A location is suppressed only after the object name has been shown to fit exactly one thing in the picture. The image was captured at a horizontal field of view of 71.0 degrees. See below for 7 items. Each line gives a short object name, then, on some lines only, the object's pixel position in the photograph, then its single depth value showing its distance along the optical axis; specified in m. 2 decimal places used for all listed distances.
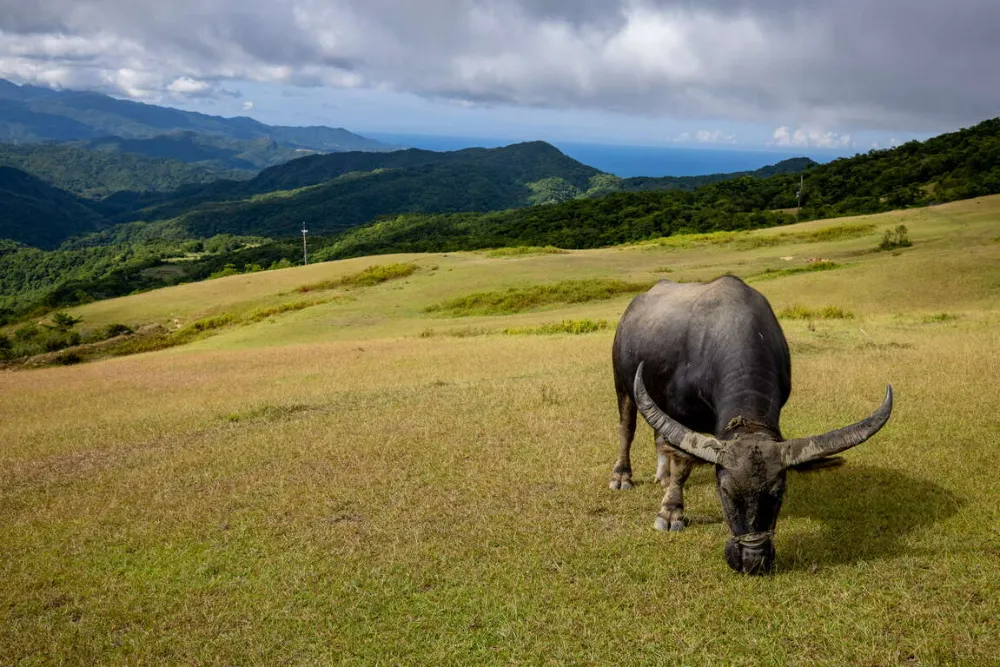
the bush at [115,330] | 59.38
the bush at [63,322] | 63.16
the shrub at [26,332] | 62.14
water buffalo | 7.73
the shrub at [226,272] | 131.52
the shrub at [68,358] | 49.72
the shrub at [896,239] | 54.42
